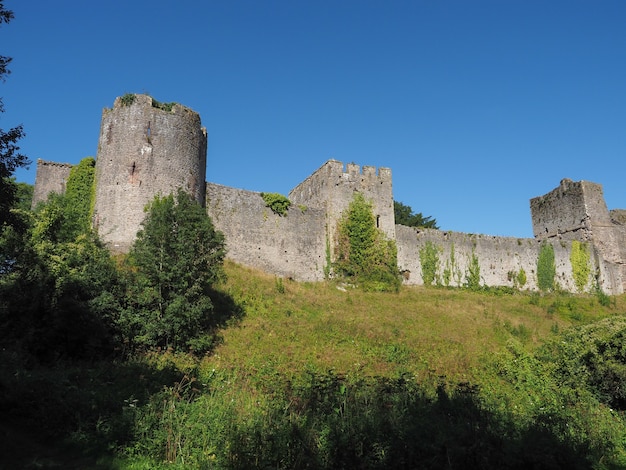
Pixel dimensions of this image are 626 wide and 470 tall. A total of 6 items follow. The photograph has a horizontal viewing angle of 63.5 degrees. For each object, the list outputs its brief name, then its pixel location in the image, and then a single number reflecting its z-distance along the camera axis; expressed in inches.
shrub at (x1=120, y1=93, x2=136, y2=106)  866.8
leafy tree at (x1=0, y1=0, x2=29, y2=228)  375.6
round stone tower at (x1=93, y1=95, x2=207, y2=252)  808.9
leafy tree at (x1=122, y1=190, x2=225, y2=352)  553.9
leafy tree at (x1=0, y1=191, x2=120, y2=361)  512.7
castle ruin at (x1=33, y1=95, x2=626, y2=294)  836.0
